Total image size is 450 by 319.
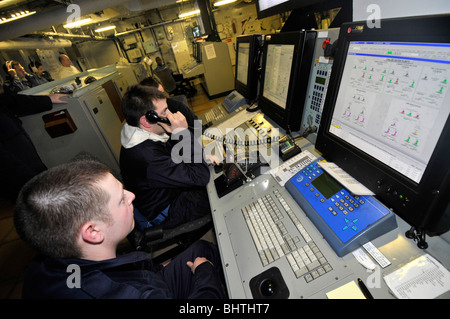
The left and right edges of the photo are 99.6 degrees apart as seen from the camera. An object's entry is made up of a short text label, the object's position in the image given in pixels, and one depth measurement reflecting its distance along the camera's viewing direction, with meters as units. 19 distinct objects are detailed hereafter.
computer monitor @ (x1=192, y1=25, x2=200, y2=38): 6.74
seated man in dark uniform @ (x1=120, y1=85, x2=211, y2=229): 1.18
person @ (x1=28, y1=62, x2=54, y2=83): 4.57
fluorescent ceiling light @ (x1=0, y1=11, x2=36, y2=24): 2.58
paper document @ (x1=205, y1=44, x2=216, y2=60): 4.39
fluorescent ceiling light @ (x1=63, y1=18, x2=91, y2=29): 3.98
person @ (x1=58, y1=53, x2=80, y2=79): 4.63
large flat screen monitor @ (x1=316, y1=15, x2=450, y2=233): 0.43
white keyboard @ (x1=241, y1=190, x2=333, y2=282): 0.55
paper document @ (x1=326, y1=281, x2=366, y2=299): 0.48
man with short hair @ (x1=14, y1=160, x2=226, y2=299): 0.57
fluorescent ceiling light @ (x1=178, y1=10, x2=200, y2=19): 6.25
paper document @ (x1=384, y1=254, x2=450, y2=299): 0.44
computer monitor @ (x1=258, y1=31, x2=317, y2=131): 0.92
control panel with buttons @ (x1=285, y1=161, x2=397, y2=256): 0.54
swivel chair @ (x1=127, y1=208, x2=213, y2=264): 1.01
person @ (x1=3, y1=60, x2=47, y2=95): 3.49
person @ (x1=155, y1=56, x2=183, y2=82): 6.15
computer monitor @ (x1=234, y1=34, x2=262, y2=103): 1.46
